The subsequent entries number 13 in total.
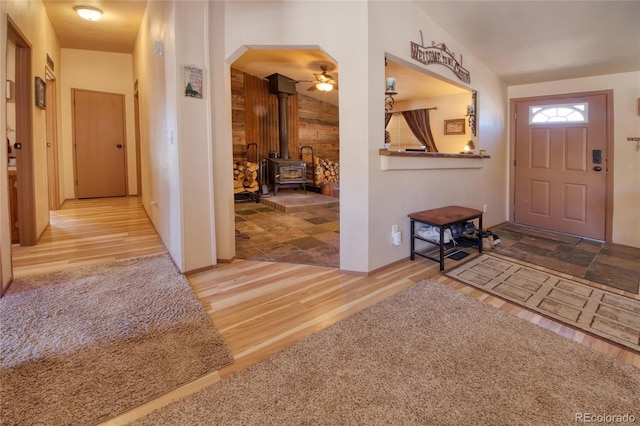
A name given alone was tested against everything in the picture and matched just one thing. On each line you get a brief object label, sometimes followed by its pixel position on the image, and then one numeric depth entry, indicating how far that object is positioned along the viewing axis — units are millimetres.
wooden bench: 2639
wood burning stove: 6031
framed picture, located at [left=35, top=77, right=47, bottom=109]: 3319
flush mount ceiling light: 3748
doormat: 1832
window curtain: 5781
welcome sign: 2840
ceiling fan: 5027
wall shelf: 2596
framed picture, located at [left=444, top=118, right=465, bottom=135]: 5309
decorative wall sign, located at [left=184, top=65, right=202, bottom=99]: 2410
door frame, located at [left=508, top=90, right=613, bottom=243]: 3791
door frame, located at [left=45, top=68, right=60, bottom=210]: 4613
